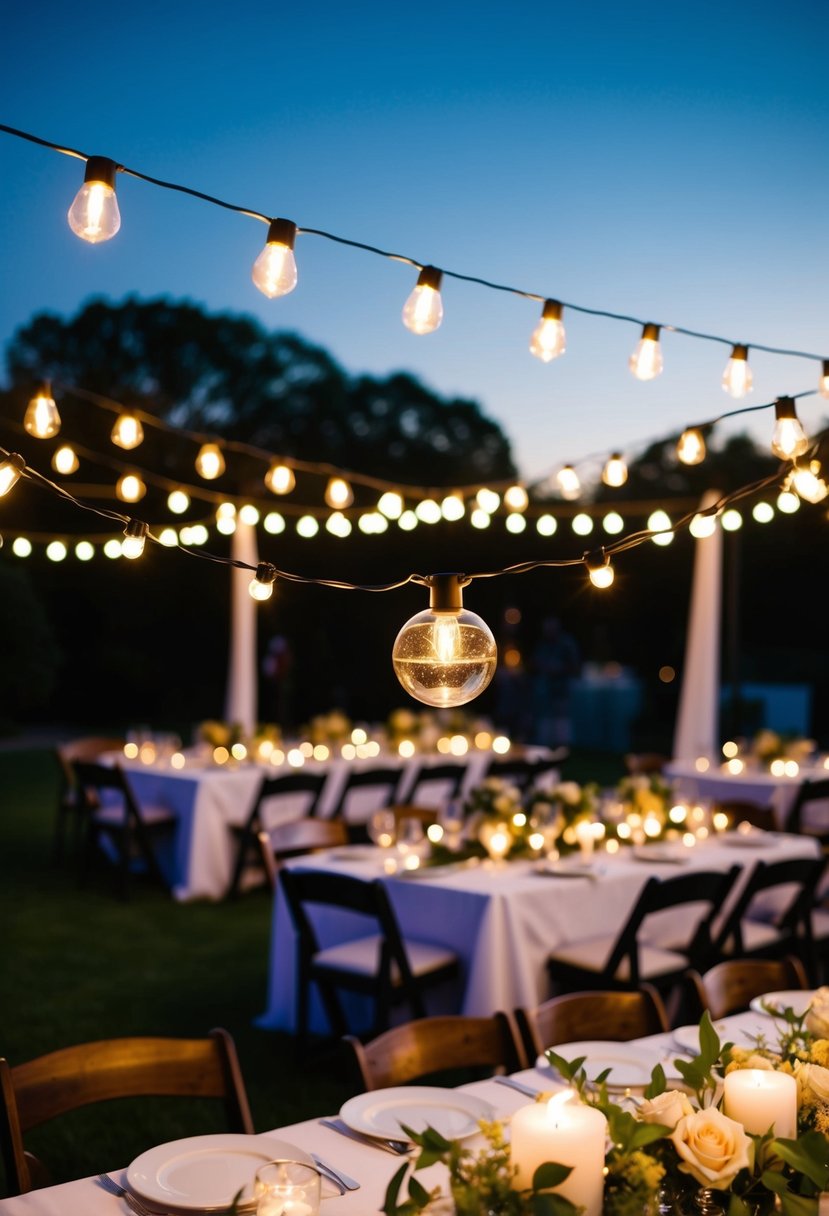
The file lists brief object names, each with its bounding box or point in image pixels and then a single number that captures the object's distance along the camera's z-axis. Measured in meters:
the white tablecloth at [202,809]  7.22
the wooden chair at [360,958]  4.12
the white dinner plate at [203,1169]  1.82
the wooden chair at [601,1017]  2.79
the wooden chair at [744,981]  3.08
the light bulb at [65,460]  5.16
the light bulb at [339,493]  6.79
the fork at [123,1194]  1.82
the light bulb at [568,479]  6.35
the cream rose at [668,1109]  1.71
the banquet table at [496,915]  4.29
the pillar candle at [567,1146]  1.53
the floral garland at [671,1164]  1.51
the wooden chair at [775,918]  4.49
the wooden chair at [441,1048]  2.54
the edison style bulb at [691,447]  4.30
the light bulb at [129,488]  4.67
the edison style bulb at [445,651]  2.06
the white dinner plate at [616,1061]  2.36
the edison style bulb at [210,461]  6.06
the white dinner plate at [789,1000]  2.83
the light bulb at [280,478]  6.30
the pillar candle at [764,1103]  1.73
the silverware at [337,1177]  1.92
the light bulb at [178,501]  7.26
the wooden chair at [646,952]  4.15
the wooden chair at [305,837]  5.42
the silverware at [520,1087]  2.35
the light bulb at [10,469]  1.99
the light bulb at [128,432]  4.39
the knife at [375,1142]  2.07
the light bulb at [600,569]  2.12
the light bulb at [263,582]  2.13
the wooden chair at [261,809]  6.76
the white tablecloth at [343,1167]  1.84
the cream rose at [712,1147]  1.62
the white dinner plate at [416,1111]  2.12
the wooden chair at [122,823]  7.08
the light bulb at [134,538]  2.08
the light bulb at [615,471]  5.16
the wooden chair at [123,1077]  2.23
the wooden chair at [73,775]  7.95
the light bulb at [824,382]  3.54
